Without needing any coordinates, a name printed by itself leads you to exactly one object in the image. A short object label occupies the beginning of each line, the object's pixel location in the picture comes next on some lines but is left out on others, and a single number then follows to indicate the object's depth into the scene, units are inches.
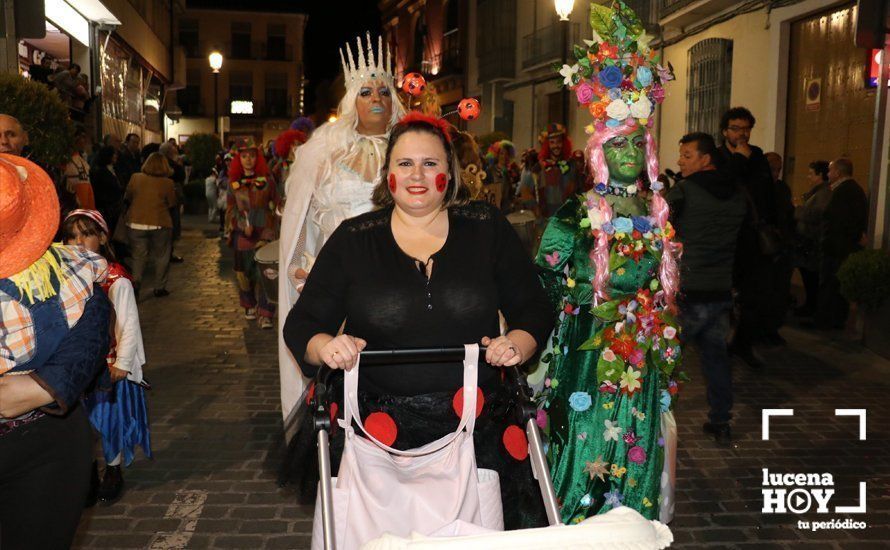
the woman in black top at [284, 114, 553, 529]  109.0
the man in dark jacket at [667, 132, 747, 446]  219.3
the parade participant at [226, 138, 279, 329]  388.8
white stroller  76.6
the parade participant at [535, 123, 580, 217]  481.1
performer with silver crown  187.5
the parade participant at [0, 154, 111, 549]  92.1
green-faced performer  153.0
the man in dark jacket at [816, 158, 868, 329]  367.6
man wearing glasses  282.8
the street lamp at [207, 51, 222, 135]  937.5
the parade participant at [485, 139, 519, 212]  461.7
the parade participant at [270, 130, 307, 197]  394.0
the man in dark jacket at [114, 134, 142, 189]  561.9
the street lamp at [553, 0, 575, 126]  892.0
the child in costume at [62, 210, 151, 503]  184.4
